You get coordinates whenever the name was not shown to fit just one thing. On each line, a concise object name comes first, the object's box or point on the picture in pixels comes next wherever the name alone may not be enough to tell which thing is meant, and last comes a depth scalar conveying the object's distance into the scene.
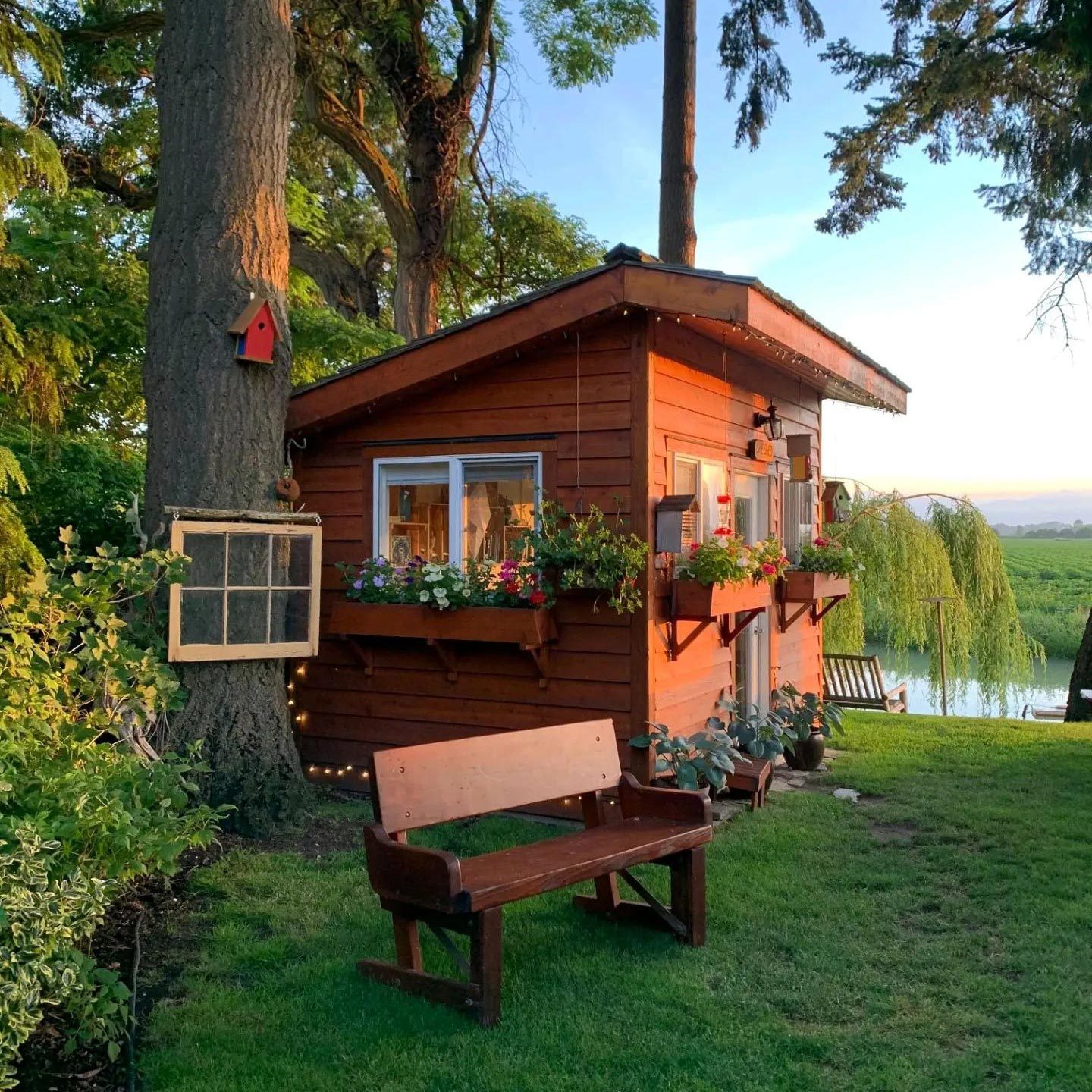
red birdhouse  5.81
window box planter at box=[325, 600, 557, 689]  5.74
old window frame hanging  5.49
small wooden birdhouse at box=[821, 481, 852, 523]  9.06
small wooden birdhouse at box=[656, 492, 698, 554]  5.61
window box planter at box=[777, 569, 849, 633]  7.57
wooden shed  5.73
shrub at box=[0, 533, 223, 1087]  2.64
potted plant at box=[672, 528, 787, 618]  5.74
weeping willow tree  12.74
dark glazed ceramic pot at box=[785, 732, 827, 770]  7.43
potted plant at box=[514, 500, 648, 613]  5.52
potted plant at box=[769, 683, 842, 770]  6.99
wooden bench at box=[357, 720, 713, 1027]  3.28
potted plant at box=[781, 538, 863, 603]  7.57
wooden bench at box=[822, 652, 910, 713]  11.78
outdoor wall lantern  7.60
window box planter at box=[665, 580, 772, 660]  5.78
